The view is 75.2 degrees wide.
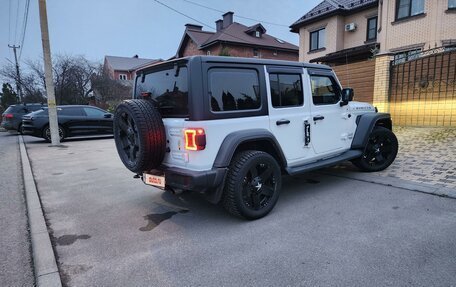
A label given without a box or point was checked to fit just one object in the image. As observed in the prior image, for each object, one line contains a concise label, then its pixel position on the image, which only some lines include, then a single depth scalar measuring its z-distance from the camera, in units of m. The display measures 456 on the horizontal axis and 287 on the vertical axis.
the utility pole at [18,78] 31.13
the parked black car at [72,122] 11.20
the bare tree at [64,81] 32.27
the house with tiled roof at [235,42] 29.76
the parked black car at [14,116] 13.76
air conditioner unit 18.77
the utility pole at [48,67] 9.95
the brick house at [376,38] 10.16
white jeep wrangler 3.14
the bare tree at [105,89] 34.66
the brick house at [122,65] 53.17
